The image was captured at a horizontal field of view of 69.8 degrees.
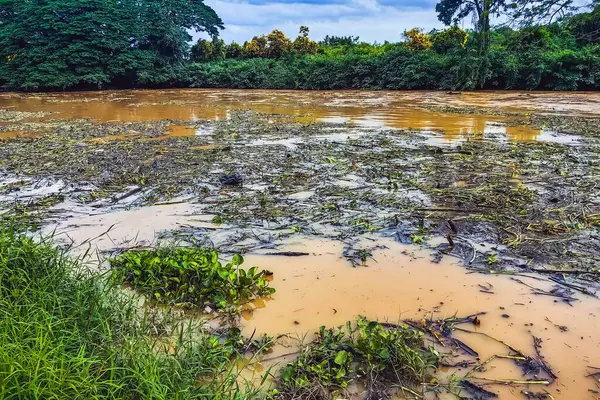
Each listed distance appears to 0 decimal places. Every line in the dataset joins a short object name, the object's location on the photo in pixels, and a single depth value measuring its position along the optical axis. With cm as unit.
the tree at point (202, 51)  3200
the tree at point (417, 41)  2509
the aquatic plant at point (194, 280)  266
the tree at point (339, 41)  3288
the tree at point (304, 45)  2997
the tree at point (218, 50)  3206
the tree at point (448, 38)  2392
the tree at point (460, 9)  2056
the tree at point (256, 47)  3138
